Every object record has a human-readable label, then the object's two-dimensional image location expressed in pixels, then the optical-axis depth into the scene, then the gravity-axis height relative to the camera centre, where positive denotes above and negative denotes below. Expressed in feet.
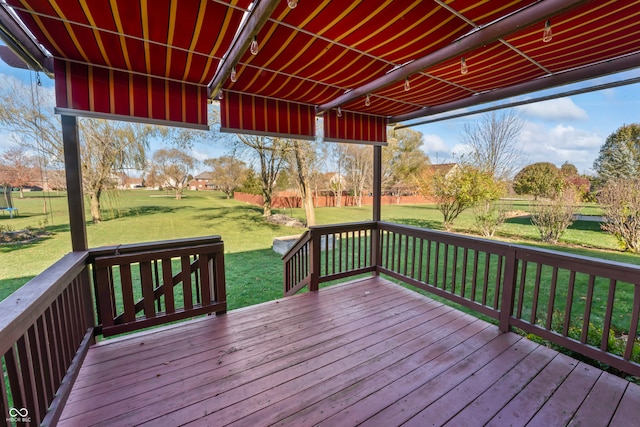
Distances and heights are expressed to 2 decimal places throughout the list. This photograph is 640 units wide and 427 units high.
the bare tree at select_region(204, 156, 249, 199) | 34.45 +2.16
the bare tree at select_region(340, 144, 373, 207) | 41.93 +3.30
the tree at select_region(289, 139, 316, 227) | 31.76 +2.35
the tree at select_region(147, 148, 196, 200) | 25.89 +2.02
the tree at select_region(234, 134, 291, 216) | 32.89 +4.31
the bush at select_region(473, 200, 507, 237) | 23.89 -2.74
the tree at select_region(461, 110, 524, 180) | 23.24 +3.93
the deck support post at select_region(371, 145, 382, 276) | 13.85 -0.88
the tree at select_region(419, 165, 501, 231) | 23.41 -0.11
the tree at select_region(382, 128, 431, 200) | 40.52 +4.80
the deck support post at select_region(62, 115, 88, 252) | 7.50 +0.17
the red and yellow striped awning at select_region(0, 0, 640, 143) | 5.20 +3.58
